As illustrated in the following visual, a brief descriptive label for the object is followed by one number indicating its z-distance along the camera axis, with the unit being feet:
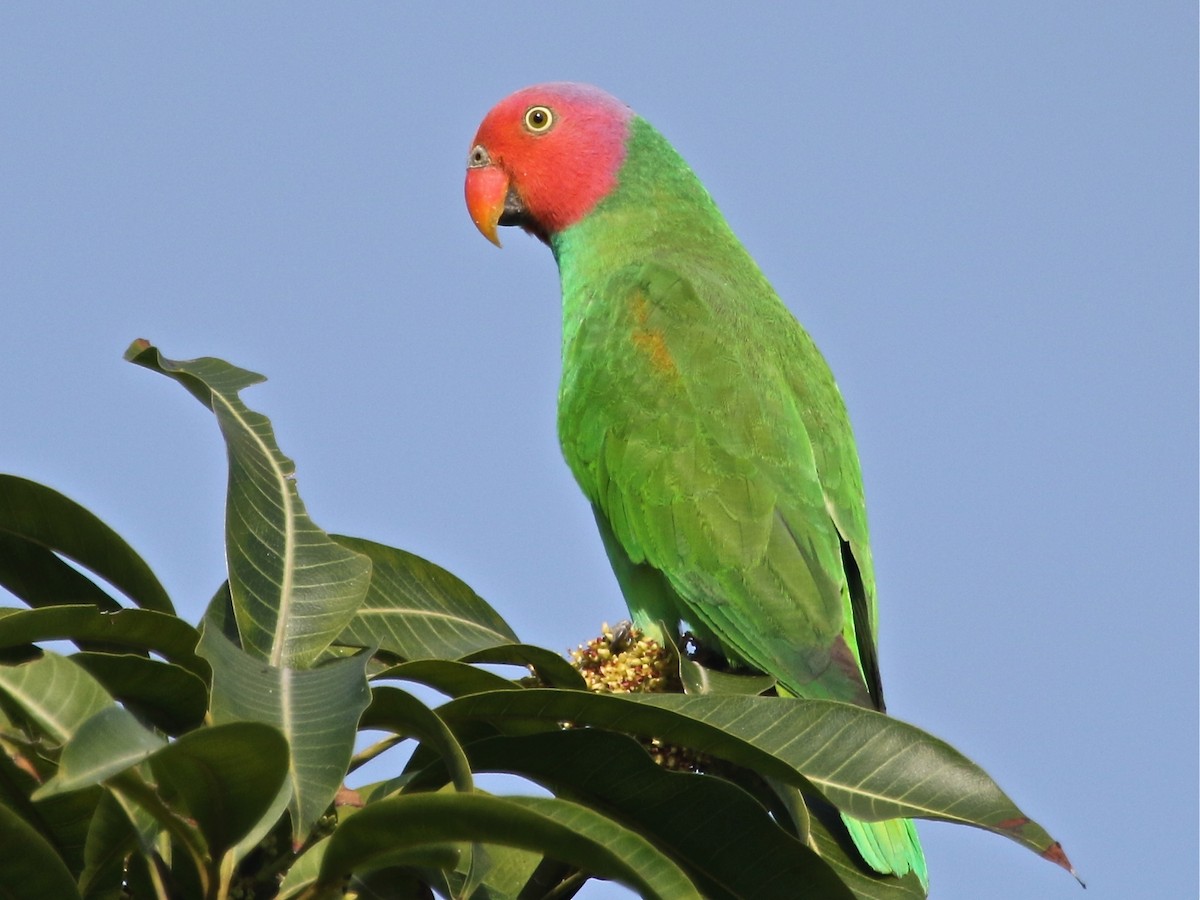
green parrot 26.40
